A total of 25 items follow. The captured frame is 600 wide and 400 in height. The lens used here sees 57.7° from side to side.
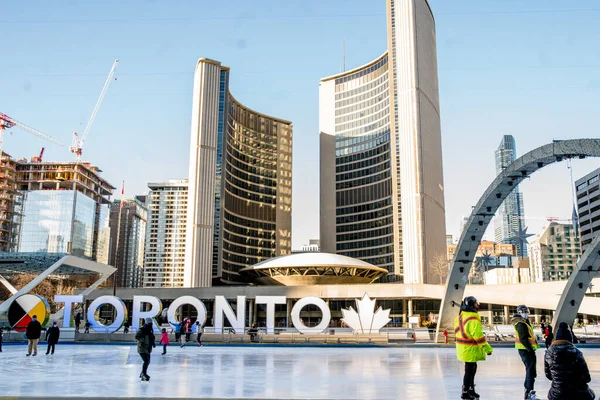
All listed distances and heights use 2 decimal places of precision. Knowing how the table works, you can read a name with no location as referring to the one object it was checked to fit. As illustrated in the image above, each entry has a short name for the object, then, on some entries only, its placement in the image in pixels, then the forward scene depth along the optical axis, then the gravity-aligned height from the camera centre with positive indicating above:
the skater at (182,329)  32.44 -1.85
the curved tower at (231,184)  114.12 +27.68
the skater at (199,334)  32.53 -2.11
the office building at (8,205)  148.50 +25.00
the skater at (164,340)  25.30 -1.93
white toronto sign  39.09 -1.19
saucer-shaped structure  93.69 +5.12
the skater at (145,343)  14.24 -1.25
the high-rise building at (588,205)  147.12 +26.46
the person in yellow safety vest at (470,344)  10.02 -0.80
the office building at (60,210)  151.62 +24.76
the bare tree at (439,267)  112.00 +6.68
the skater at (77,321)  37.56 -1.73
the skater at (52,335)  24.41 -1.71
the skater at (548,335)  23.73 -1.50
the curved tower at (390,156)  115.56 +34.42
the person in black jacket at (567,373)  6.33 -0.84
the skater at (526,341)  10.86 -0.83
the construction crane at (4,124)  174.00 +55.18
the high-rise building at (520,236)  168.77 +20.32
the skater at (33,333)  23.53 -1.56
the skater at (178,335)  34.23 -2.29
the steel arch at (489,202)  24.45 +5.50
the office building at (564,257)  195.75 +15.63
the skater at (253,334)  36.31 -2.35
